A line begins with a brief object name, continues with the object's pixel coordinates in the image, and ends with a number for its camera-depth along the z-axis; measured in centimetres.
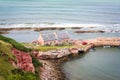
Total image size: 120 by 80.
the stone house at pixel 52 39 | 5935
